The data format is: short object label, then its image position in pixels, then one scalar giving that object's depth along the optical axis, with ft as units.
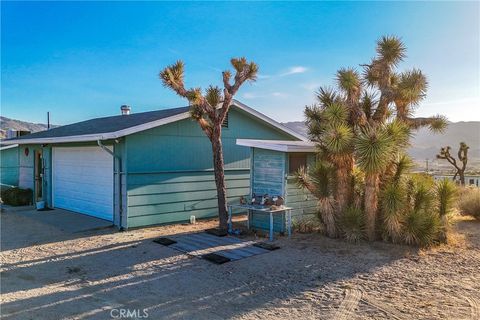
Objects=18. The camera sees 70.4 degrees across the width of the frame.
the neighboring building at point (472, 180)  60.03
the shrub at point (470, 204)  32.94
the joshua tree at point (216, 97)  24.41
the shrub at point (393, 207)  22.74
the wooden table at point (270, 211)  24.54
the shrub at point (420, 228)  22.59
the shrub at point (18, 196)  40.32
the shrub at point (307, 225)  26.61
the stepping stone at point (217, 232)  25.96
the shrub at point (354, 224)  23.93
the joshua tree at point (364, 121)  22.79
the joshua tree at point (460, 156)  52.65
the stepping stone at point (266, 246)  22.58
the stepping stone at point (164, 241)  23.61
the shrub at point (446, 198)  23.63
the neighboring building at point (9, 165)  48.59
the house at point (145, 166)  28.17
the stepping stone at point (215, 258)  19.62
